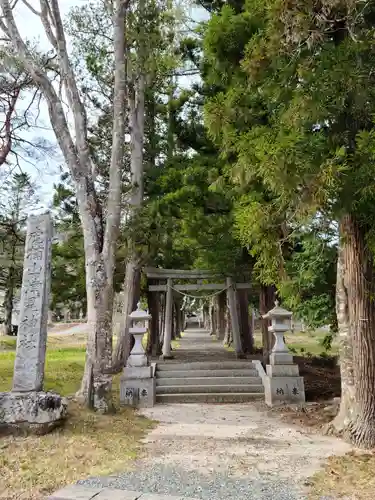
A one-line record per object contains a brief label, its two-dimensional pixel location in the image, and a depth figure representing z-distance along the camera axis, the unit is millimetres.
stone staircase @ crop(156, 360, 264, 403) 9641
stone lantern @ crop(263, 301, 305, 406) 9023
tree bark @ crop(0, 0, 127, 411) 7320
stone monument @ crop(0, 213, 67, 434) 5719
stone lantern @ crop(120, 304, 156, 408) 9086
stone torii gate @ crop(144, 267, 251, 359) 13875
